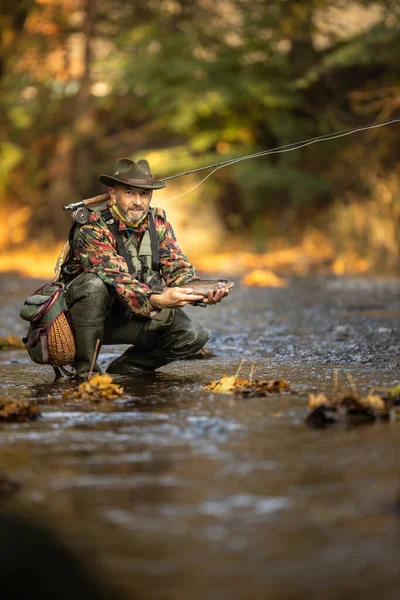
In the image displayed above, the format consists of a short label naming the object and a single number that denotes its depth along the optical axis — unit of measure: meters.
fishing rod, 13.52
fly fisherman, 13.06
